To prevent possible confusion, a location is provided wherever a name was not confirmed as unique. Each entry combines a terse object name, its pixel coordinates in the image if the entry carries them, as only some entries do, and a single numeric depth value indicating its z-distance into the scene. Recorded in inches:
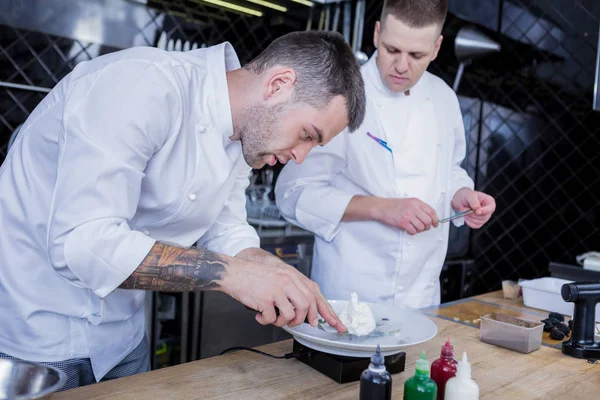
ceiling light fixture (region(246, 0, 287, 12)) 136.3
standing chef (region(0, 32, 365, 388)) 42.1
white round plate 46.9
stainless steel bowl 34.3
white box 77.4
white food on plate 51.3
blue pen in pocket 80.5
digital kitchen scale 47.0
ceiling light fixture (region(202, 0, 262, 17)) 132.5
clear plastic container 58.9
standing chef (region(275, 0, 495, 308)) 77.9
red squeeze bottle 42.6
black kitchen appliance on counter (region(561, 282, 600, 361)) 58.9
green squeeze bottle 38.5
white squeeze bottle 38.9
